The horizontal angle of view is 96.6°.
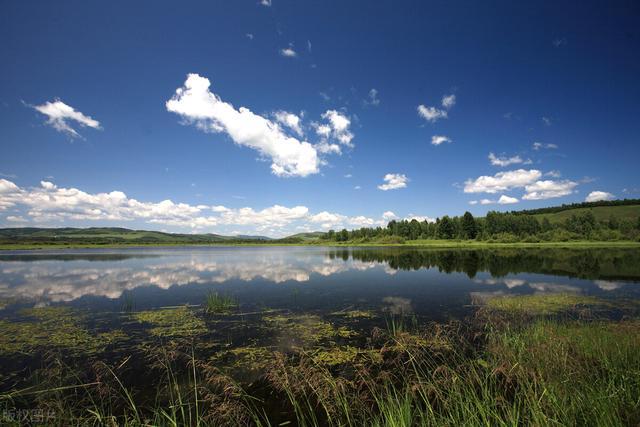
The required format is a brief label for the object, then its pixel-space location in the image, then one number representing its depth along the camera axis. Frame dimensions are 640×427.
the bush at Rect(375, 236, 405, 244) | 161.88
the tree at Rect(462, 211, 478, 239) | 145.25
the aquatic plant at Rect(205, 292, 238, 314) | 19.77
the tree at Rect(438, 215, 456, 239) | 154.00
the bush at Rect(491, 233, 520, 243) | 128.75
